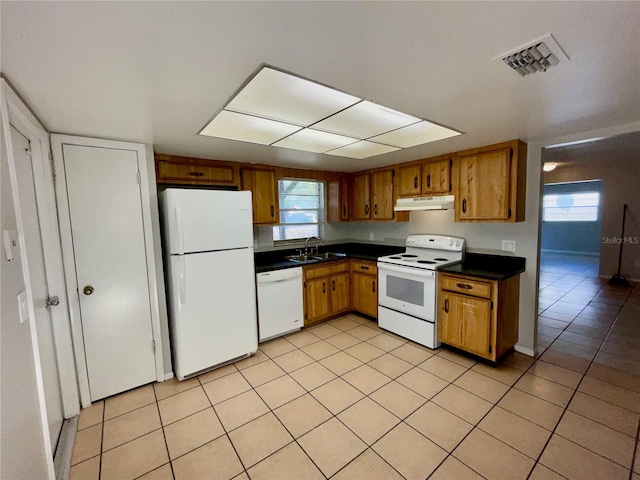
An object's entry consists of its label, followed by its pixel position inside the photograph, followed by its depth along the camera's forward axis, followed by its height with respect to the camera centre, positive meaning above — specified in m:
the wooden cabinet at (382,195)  3.75 +0.29
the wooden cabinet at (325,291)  3.55 -1.00
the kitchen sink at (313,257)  3.74 -0.57
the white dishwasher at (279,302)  3.17 -1.00
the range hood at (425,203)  3.09 +0.13
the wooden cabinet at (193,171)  2.76 +0.54
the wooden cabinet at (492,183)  2.61 +0.29
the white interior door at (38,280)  1.68 -0.36
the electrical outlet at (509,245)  2.89 -0.36
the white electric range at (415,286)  2.96 -0.82
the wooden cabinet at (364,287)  3.64 -0.98
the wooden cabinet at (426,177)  3.11 +0.45
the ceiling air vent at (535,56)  1.09 +0.66
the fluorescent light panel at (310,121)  1.56 +0.73
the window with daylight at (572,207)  7.66 +0.07
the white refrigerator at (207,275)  2.42 -0.51
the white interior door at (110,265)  2.14 -0.34
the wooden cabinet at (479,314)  2.54 -1.00
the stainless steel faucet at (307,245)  4.22 -0.42
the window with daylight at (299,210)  4.02 +0.12
